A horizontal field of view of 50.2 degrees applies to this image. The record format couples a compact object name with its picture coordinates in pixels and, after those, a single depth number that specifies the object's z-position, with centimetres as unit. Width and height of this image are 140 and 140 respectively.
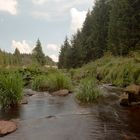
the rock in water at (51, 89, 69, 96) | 719
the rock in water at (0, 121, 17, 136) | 361
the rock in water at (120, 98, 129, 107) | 559
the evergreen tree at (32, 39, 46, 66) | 3598
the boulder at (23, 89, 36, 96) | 733
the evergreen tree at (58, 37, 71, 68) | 3502
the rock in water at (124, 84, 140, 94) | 571
